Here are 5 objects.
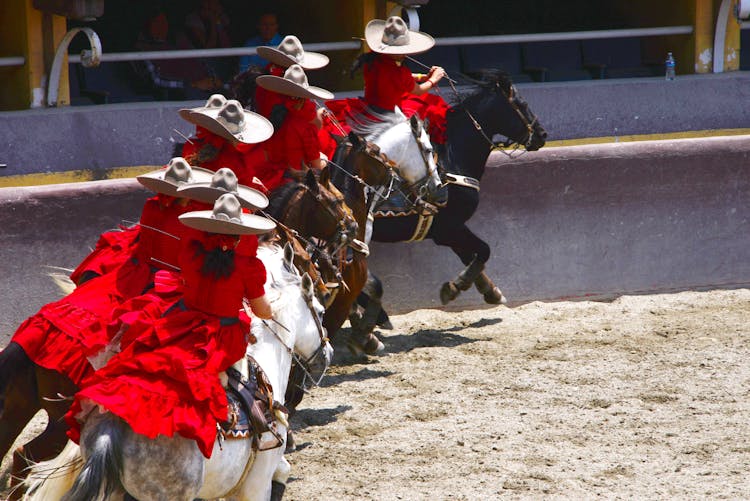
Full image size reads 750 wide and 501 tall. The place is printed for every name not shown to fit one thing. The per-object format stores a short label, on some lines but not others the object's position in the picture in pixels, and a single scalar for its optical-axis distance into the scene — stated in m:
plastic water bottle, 25.37
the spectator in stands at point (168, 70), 23.33
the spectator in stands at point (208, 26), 24.12
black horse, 20.27
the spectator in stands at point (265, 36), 23.30
